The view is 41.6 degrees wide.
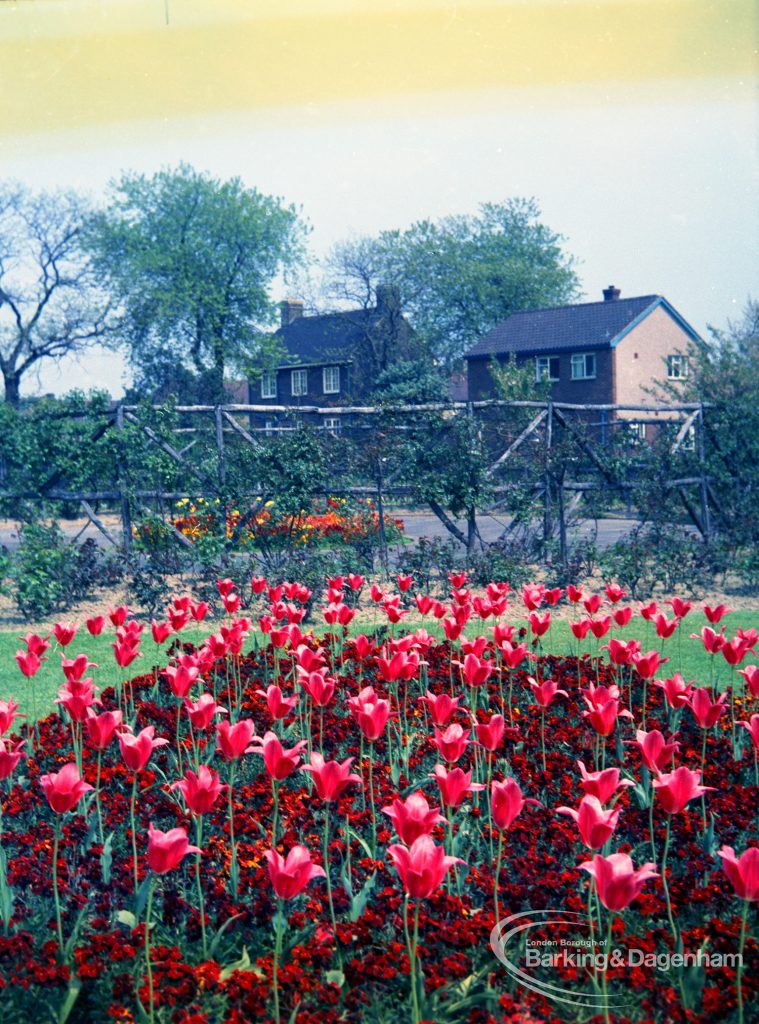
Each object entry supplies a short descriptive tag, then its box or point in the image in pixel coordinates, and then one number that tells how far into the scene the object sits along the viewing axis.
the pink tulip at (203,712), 3.25
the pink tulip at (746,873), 1.92
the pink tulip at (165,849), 2.14
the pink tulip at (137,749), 2.69
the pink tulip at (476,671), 3.70
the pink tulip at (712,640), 4.05
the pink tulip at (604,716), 3.12
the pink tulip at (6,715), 3.17
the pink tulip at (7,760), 2.79
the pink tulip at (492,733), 2.94
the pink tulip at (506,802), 2.36
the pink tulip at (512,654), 3.89
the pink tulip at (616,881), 1.88
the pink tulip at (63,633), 4.42
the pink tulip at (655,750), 2.74
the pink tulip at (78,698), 3.34
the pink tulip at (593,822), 2.15
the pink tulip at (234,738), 2.85
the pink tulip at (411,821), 2.09
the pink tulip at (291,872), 2.05
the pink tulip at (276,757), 2.61
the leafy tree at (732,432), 11.02
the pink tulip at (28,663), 3.98
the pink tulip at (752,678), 3.35
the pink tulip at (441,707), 3.19
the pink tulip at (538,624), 4.51
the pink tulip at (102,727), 3.06
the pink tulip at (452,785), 2.49
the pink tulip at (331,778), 2.49
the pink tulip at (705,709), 3.26
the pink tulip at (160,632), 4.54
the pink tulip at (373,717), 2.97
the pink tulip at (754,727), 2.83
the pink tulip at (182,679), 3.73
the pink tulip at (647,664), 3.91
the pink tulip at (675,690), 3.64
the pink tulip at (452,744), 2.81
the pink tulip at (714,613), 4.49
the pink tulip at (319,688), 3.42
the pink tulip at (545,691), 3.61
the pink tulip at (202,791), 2.52
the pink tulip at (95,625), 4.74
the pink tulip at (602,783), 2.44
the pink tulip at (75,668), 3.77
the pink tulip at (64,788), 2.51
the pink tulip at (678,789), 2.40
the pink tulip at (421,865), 1.95
